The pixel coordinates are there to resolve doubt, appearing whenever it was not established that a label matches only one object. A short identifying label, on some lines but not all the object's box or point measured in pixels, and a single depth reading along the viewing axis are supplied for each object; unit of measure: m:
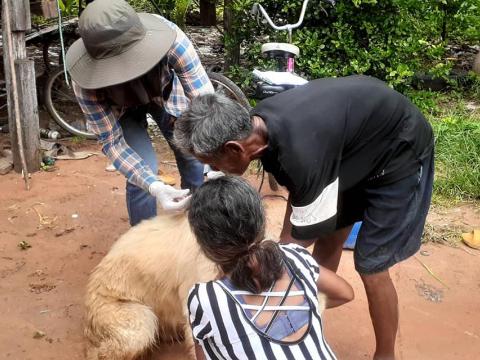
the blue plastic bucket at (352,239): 4.23
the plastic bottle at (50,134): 6.53
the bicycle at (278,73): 4.83
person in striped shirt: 1.71
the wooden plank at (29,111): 5.58
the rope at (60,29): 6.05
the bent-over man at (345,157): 2.07
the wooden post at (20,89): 5.49
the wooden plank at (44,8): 6.36
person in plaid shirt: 2.80
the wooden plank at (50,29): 6.39
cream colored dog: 2.79
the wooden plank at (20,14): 5.47
